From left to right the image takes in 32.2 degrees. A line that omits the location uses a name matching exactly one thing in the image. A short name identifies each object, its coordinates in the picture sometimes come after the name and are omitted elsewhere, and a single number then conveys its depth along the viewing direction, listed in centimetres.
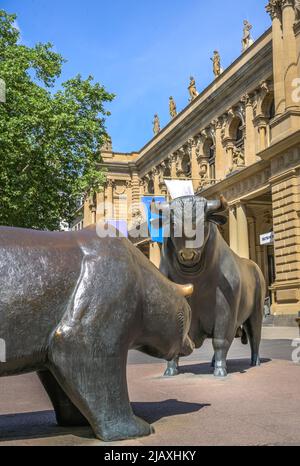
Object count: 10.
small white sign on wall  2627
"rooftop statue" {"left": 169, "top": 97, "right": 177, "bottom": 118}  4606
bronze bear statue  297
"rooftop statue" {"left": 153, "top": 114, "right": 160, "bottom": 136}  4997
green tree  2112
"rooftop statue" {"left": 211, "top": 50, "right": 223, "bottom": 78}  3616
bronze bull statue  575
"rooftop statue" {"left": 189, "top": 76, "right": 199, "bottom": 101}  4031
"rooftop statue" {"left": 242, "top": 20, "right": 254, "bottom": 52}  3341
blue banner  2497
